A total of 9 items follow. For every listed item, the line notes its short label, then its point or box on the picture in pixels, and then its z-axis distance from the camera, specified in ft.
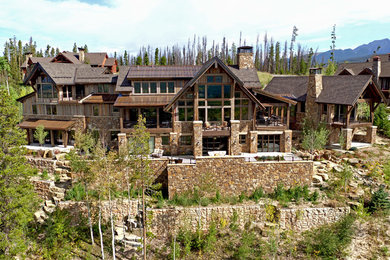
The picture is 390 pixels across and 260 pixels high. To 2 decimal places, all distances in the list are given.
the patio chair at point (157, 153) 87.57
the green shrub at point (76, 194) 77.14
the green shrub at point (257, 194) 77.61
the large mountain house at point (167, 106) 91.45
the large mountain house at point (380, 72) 142.21
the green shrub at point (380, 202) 71.56
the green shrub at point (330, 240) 64.90
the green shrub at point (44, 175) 85.60
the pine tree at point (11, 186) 56.29
